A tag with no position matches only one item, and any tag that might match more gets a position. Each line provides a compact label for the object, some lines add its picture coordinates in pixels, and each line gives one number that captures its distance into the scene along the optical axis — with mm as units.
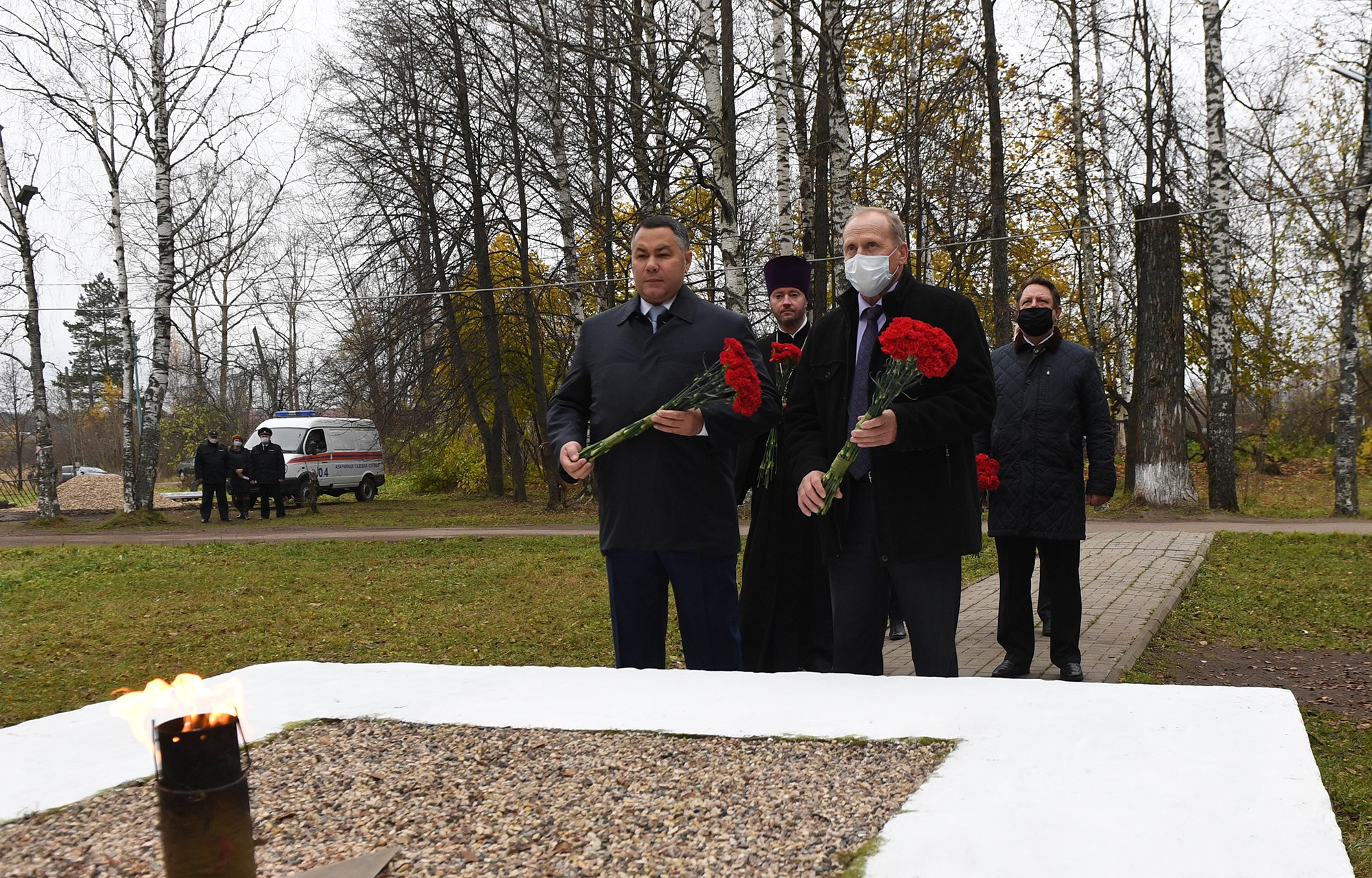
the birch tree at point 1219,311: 16188
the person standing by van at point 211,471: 20703
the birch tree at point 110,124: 19594
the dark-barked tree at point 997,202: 15867
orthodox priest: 4828
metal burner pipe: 1570
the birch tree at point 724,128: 13500
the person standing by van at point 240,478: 21453
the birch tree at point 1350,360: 16578
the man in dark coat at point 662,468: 3707
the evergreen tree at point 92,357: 56312
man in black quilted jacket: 5469
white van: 25359
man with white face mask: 3365
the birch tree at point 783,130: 14328
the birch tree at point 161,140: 19516
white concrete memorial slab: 1785
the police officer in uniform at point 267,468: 21297
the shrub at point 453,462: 29875
